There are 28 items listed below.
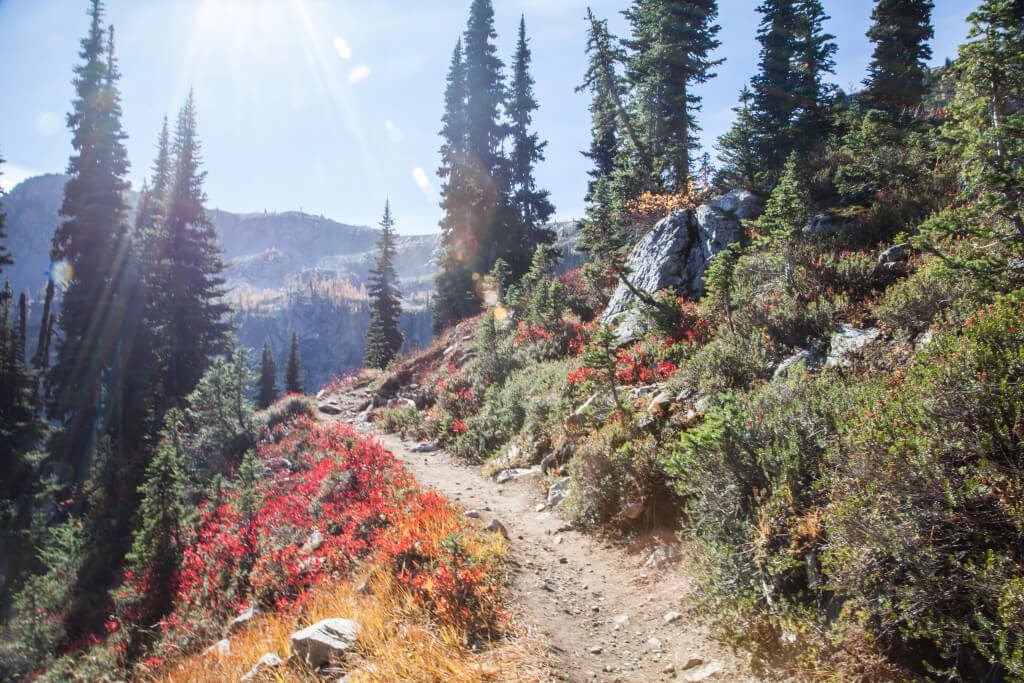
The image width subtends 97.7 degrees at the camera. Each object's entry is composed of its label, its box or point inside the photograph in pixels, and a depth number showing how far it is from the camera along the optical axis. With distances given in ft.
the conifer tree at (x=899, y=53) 66.33
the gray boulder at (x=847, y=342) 21.74
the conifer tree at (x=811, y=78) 64.03
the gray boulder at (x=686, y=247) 44.50
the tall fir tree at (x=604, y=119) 67.67
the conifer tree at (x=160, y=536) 32.04
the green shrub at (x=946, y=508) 8.83
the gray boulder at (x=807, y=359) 23.40
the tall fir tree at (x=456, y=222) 90.84
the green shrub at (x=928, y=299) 19.53
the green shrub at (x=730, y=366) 24.34
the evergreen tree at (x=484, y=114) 91.81
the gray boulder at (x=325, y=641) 14.84
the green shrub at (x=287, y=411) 65.36
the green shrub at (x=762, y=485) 12.96
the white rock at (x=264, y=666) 16.01
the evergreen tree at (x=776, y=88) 64.08
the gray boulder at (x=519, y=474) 31.32
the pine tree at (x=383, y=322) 110.93
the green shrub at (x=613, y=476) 21.43
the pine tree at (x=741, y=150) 64.18
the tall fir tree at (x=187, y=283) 76.38
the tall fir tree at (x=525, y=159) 96.68
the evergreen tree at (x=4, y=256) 53.45
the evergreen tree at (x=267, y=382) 152.05
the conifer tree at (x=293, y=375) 159.94
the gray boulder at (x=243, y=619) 23.73
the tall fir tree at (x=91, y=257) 66.69
